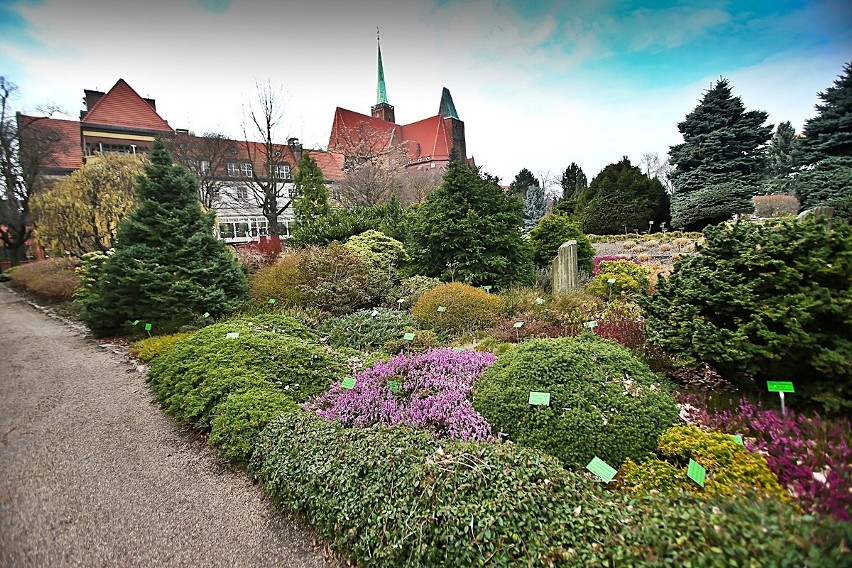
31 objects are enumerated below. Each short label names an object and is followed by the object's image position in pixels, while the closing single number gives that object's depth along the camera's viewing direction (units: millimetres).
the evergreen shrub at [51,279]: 11656
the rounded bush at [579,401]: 2613
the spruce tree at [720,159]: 16609
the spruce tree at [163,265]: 6801
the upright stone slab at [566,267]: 7609
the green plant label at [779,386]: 2592
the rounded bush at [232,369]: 3916
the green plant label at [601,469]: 2283
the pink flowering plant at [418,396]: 3152
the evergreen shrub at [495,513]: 1442
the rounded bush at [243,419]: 3213
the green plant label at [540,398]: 2821
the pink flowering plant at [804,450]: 1639
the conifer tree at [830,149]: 14586
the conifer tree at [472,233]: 8320
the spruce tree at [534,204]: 30297
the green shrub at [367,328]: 6027
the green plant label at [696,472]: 2097
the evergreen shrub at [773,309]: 2752
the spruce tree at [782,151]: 26259
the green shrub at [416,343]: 5306
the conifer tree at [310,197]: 14000
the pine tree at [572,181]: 32969
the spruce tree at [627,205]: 18438
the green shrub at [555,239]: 9843
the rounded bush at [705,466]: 2100
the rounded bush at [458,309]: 6289
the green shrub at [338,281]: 7738
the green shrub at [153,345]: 5848
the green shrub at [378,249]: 9328
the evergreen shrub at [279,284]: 7954
